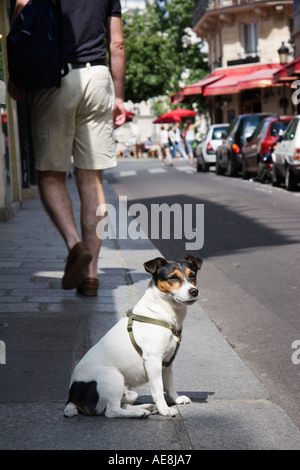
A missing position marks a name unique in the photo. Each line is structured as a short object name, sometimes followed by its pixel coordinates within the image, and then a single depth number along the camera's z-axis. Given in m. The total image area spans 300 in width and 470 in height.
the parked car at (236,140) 26.80
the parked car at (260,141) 22.88
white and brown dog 3.67
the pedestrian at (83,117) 6.13
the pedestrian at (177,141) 44.21
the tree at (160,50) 62.59
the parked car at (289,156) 18.78
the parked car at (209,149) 31.69
